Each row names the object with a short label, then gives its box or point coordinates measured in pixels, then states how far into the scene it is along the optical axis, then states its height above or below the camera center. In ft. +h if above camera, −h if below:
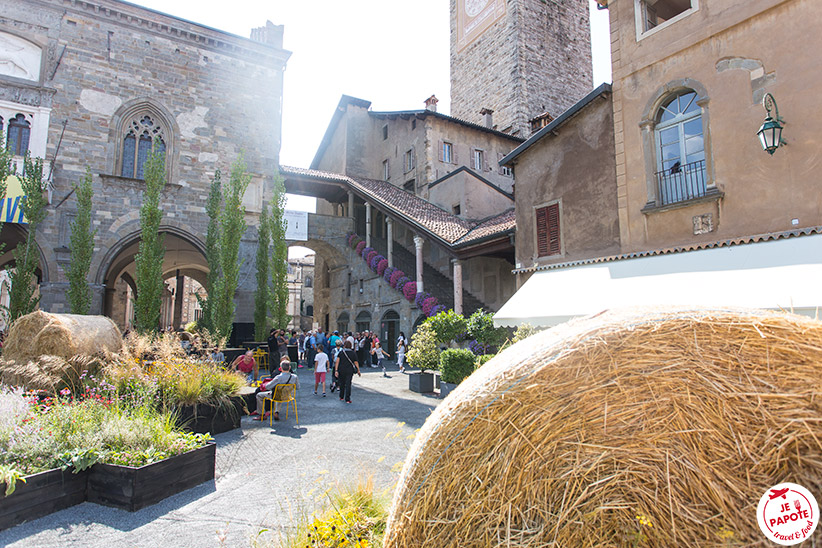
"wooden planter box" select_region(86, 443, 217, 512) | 13.24 -4.27
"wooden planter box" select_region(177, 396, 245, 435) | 20.97 -3.80
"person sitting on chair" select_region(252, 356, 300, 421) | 25.72 -2.46
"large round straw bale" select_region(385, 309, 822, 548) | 5.72 -1.28
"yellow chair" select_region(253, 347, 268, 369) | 45.46 -2.14
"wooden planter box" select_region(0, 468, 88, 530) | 11.91 -4.28
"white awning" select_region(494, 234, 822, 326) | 20.95 +2.89
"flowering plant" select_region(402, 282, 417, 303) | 59.67 +5.84
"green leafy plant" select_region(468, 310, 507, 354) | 36.52 +0.32
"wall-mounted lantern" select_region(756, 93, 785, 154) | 23.58 +10.21
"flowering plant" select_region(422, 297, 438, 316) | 54.60 +3.68
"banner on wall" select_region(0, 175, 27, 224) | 53.47 +15.18
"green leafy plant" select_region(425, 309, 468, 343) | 37.40 +0.80
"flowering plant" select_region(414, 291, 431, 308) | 56.85 +4.73
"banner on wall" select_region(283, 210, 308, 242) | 73.56 +17.42
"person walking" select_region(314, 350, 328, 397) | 34.68 -2.06
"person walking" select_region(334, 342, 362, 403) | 32.42 -2.28
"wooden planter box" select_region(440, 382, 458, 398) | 32.52 -3.58
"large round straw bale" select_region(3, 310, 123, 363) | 25.99 -0.11
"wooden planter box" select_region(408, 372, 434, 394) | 36.60 -3.60
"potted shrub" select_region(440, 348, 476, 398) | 32.09 -1.98
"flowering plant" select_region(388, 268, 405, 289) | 63.10 +8.04
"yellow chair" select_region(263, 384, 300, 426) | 25.41 -3.20
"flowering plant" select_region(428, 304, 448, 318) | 51.42 +2.95
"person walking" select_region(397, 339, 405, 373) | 51.76 -2.02
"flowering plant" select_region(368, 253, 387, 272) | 68.64 +11.11
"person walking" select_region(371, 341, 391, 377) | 55.47 -1.99
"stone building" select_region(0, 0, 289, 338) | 55.62 +29.21
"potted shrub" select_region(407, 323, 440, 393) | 36.78 -1.81
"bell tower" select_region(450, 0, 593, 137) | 90.07 +56.27
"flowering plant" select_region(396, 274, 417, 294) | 61.77 +7.19
